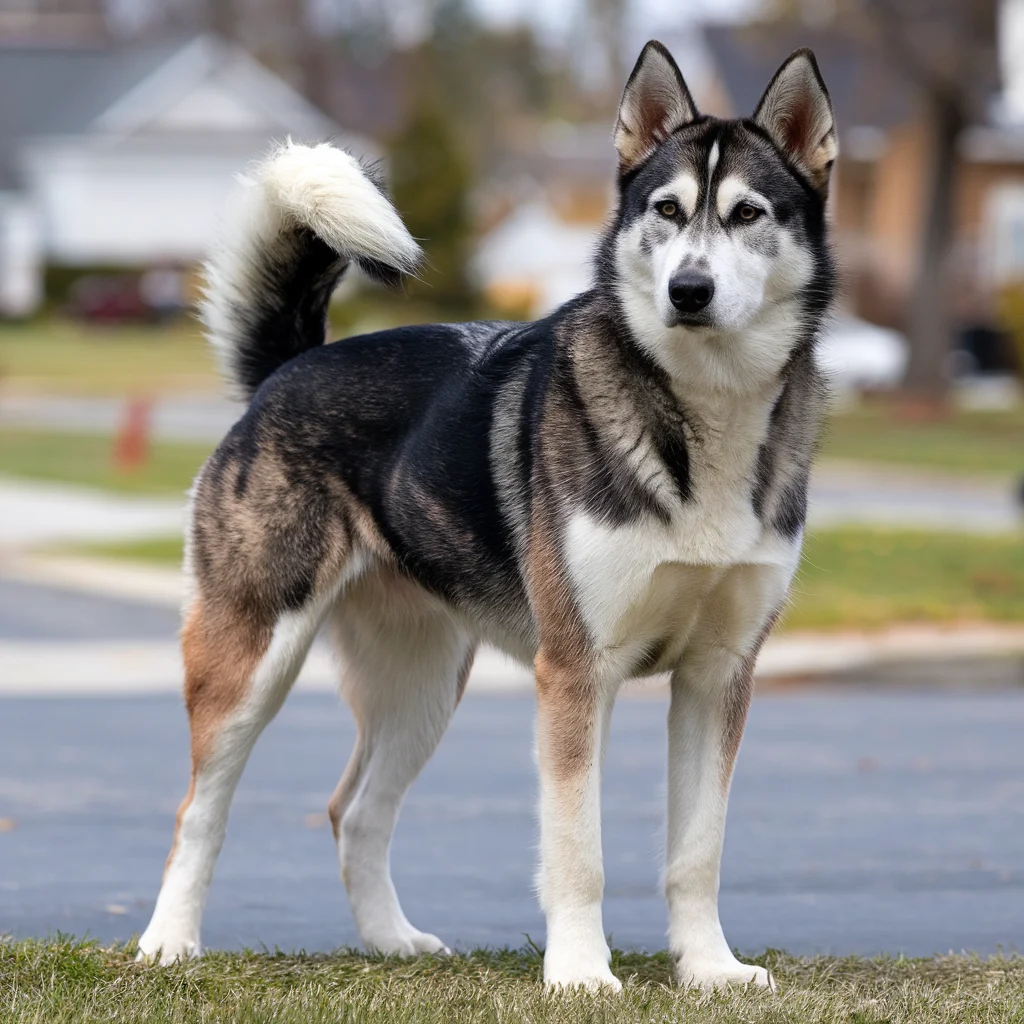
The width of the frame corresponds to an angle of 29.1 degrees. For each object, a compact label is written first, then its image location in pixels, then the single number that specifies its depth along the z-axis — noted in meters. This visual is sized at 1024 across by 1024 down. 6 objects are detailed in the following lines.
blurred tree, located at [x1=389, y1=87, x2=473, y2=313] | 43.16
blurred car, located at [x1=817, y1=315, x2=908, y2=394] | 35.88
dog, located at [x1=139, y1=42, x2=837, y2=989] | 4.92
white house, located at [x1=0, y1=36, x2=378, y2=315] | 64.31
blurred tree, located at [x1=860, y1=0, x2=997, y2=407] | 27.77
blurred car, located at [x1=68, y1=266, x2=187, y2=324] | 53.44
